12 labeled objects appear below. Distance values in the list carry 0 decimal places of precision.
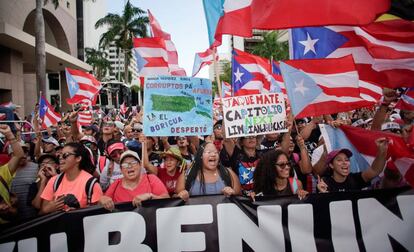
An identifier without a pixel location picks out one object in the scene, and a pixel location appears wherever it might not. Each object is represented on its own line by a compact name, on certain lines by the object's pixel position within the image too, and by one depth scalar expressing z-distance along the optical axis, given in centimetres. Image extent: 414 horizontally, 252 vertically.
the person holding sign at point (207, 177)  379
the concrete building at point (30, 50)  2180
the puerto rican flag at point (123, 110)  1838
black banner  331
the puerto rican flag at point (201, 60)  970
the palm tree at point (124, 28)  4175
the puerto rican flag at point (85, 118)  969
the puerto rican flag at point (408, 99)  431
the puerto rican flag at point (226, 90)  1284
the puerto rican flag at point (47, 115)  848
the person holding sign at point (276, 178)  378
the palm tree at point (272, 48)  5044
